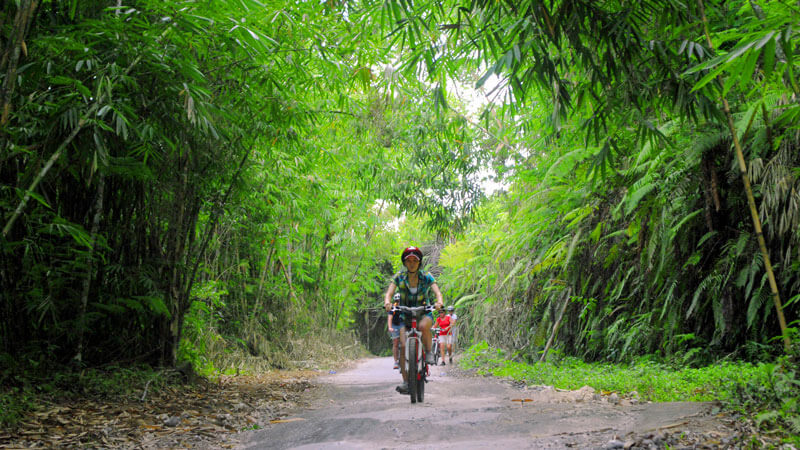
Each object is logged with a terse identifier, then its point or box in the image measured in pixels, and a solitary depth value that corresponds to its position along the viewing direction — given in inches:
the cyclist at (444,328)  546.9
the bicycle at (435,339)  561.9
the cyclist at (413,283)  262.7
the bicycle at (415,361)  242.4
